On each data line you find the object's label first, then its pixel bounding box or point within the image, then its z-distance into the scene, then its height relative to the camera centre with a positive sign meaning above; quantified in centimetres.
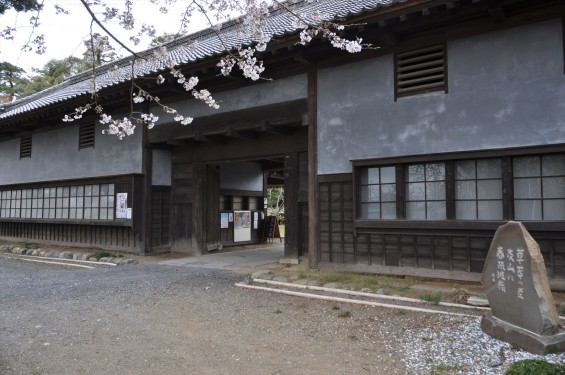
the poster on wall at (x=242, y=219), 1591 -51
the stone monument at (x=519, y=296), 432 -99
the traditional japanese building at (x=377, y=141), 715 +152
